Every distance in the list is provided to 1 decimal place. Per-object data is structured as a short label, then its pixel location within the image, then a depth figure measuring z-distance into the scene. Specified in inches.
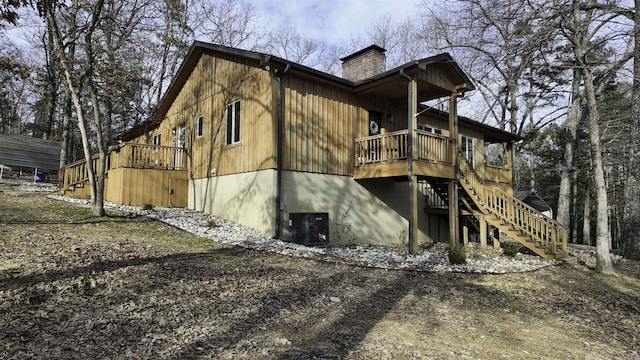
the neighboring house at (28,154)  725.3
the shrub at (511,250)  406.6
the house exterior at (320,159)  405.1
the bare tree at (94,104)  408.5
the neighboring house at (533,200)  836.4
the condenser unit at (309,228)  405.7
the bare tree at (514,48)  361.7
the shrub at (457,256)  347.6
